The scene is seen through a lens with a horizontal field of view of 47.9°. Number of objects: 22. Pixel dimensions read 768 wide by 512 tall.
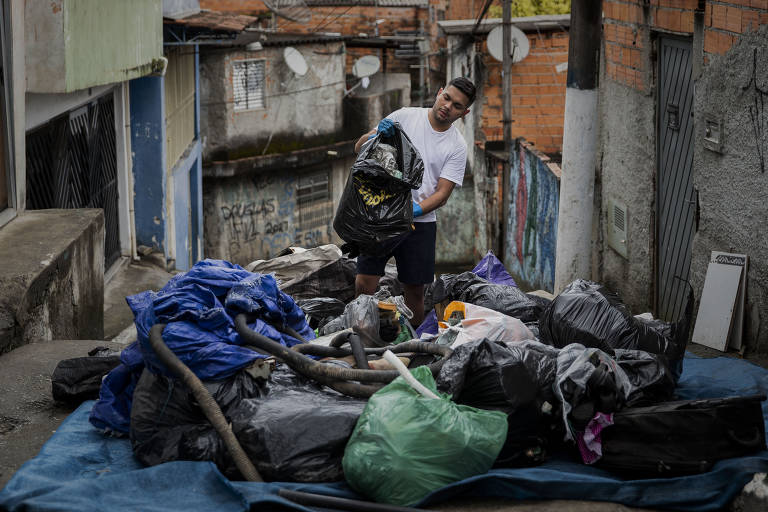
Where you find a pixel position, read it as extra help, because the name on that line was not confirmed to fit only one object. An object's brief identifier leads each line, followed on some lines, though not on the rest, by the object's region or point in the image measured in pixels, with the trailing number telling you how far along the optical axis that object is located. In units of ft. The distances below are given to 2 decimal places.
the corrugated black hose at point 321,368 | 11.41
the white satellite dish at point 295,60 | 64.59
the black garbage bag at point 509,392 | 11.20
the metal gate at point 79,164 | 22.68
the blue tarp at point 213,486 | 9.87
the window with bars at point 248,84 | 62.39
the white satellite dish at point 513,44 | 46.42
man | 16.93
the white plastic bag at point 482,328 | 13.87
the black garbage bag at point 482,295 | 16.98
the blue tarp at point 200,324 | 11.46
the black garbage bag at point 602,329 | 14.11
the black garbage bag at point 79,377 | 13.33
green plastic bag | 10.01
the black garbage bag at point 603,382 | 11.32
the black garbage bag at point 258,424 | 10.62
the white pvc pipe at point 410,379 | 10.64
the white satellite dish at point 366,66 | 70.95
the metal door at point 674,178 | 20.49
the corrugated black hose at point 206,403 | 10.54
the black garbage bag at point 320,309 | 17.99
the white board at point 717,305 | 17.31
